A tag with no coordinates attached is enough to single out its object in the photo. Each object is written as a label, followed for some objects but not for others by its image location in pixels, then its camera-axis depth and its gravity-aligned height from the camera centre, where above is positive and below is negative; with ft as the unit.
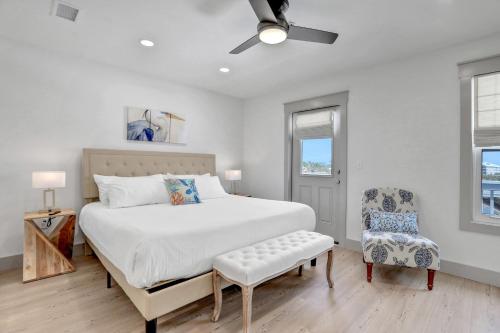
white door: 12.37 +0.07
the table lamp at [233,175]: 14.98 -0.51
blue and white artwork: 12.03 +2.04
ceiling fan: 5.78 +3.63
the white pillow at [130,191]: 9.50 -1.00
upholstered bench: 5.64 -2.37
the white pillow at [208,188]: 12.00 -1.06
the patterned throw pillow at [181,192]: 10.18 -1.08
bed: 5.49 -1.88
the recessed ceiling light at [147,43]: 8.95 +4.50
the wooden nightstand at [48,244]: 8.36 -2.80
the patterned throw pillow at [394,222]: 9.22 -2.04
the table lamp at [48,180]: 8.56 -0.54
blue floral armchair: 7.93 -2.69
